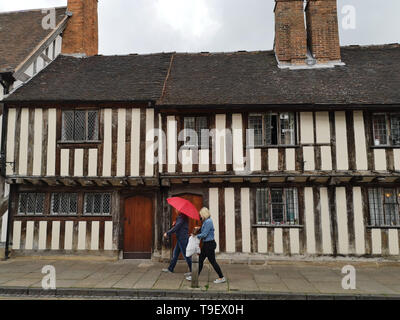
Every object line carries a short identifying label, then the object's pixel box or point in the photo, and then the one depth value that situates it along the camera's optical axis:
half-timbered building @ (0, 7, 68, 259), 9.21
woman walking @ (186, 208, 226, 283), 6.51
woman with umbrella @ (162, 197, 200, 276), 6.80
